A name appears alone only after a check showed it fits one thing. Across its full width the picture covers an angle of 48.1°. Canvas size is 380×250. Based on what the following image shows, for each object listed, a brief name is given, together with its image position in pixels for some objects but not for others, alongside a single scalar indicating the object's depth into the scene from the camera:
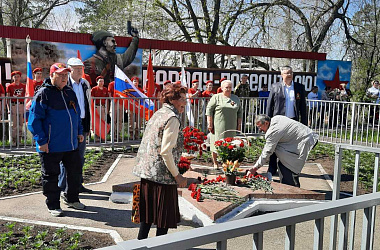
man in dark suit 7.43
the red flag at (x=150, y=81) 12.67
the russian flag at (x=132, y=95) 10.94
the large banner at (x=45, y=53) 12.14
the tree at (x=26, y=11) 28.03
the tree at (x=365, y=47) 24.19
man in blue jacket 4.97
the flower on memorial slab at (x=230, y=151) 6.29
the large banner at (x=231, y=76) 15.13
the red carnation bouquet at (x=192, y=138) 7.08
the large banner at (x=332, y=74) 20.22
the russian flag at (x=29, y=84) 10.04
